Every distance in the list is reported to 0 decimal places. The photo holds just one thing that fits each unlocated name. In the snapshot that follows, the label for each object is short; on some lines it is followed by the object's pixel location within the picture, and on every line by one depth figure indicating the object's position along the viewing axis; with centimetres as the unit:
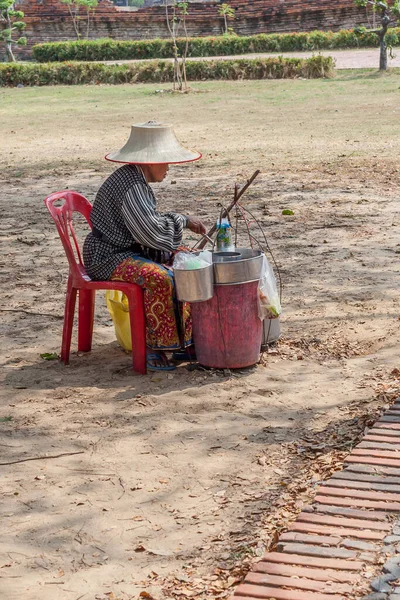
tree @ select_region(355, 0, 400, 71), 4675
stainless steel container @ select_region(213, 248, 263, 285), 932
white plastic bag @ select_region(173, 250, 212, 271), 916
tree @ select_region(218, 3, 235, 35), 7716
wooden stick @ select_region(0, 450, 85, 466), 771
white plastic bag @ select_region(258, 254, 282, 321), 952
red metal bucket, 946
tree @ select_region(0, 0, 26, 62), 7346
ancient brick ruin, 7962
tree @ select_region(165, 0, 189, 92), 4676
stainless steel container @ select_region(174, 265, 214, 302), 911
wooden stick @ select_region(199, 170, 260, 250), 963
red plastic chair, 959
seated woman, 956
